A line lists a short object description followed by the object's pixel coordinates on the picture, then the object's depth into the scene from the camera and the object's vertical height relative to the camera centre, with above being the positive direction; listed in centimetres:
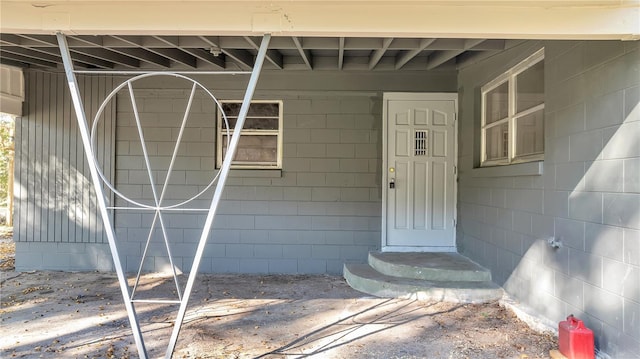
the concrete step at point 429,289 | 405 -108
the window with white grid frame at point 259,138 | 538 +61
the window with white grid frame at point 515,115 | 372 +74
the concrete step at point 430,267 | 432 -91
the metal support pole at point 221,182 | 246 +1
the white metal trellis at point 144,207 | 246 +1
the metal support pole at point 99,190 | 248 -5
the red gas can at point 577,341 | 264 -103
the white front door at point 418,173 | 532 +16
